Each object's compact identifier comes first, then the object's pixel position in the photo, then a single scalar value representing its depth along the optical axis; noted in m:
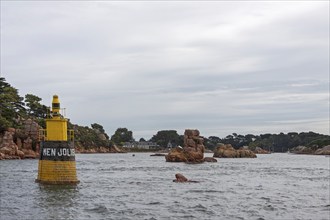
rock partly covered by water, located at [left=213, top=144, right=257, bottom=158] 169.88
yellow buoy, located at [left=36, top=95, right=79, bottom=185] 35.50
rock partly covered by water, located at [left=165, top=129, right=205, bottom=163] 115.75
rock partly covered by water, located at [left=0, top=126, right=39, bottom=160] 110.25
